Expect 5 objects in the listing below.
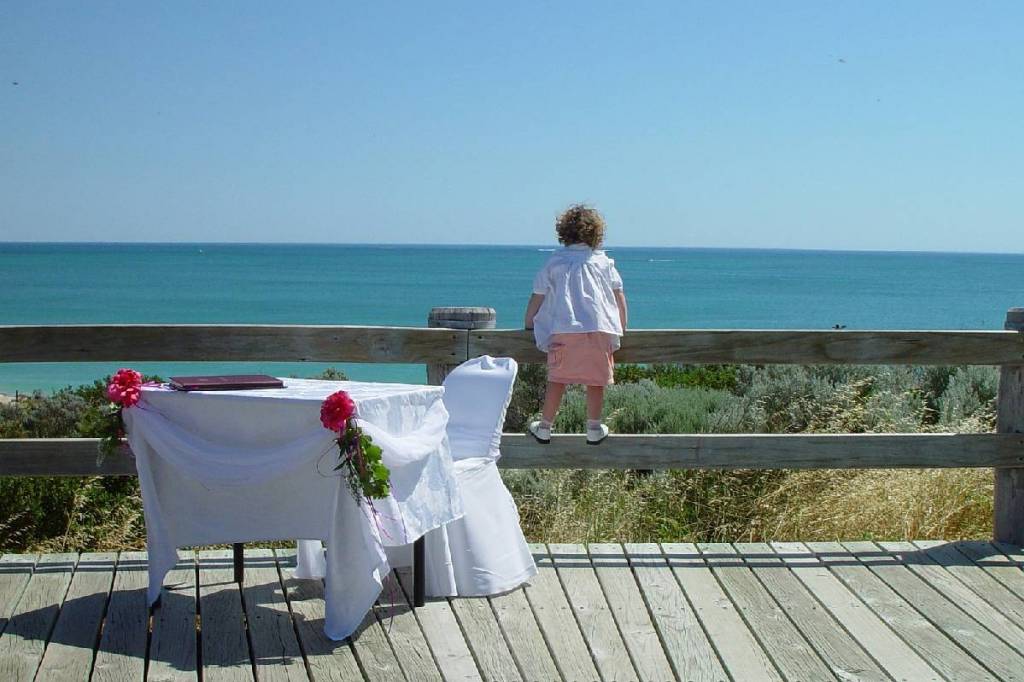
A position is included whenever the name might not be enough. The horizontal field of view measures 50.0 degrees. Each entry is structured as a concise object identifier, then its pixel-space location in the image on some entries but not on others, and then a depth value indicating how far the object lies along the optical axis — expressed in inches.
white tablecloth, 160.7
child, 207.5
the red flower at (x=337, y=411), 153.4
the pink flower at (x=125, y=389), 164.2
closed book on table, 165.5
